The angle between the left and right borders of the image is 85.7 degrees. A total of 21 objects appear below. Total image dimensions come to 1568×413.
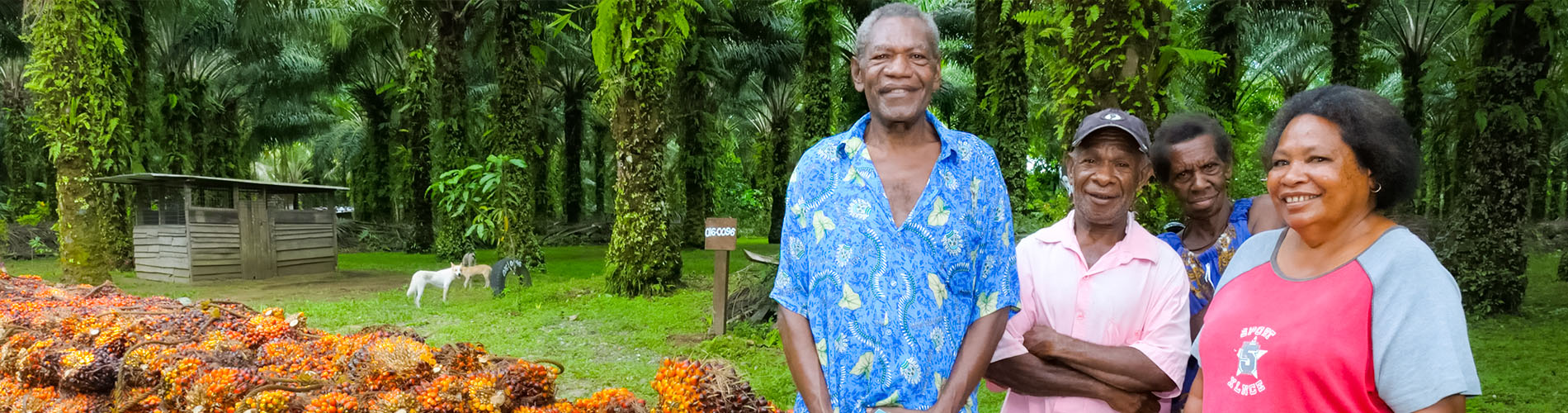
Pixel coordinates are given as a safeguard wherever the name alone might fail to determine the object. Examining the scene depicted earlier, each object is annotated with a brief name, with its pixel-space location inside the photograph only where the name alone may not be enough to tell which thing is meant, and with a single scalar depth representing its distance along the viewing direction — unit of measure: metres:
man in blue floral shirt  1.76
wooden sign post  7.36
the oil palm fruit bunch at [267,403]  2.12
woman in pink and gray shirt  1.37
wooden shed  12.44
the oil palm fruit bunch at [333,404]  2.08
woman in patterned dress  2.25
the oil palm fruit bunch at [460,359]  2.44
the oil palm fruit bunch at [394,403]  2.12
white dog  9.52
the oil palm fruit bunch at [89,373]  2.71
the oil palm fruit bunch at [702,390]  2.13
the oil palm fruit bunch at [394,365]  2.34
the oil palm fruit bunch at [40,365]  2.82
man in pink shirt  1.98
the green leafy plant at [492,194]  11.48
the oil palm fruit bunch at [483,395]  2.15
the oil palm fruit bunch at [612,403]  2.16
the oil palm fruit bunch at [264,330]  2.93
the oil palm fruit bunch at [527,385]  2.27
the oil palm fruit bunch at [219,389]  2.26
